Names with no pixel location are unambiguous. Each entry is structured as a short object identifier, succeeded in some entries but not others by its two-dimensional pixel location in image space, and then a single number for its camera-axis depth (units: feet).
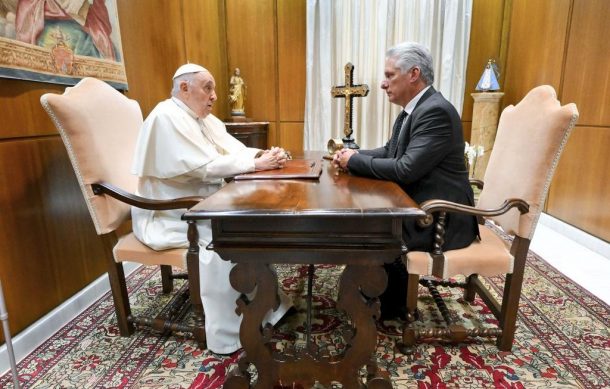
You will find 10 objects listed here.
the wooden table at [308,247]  3.67
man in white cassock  5.65
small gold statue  14.90
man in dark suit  5.32
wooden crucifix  7.78
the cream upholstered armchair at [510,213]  4.99
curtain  14.67
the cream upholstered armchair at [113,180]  5.32
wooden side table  14.02
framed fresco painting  5.61
